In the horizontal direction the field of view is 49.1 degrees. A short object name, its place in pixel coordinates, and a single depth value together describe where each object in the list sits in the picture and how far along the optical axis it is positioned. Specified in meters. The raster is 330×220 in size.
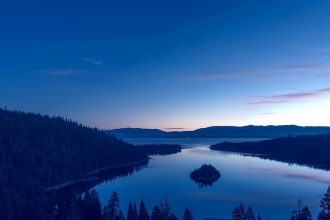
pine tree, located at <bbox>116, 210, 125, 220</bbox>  66.16
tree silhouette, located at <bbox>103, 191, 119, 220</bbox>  68.69
